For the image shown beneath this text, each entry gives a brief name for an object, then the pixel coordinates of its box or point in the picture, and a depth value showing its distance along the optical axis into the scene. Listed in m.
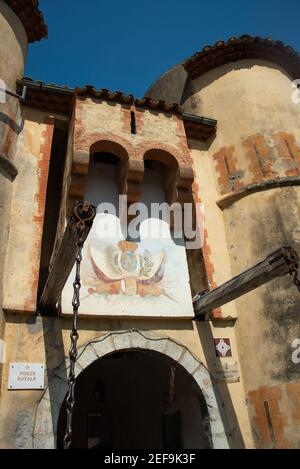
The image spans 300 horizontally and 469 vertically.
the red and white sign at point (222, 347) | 6.36
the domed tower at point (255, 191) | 6.00
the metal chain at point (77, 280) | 3.40
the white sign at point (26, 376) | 5.09
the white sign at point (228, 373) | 6.20
